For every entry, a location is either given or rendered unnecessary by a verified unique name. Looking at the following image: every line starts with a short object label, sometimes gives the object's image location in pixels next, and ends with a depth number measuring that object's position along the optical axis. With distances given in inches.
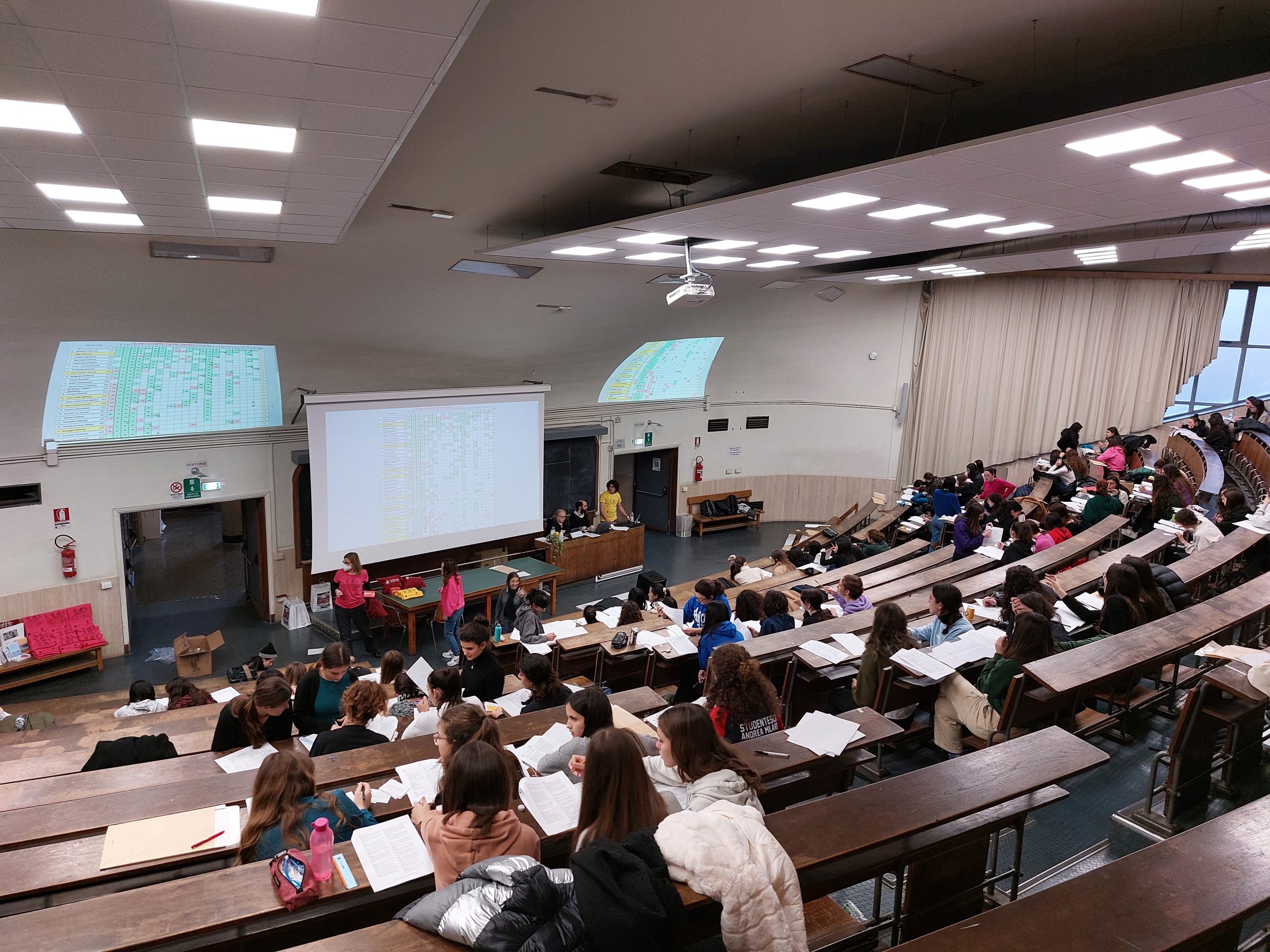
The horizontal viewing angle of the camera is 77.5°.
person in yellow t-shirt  538.0
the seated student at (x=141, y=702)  232.5
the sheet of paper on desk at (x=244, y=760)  155.7
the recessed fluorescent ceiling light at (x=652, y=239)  269.6
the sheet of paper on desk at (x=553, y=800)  113.7
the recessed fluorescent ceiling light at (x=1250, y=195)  213.2
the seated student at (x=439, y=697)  165.8
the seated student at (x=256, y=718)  161.6
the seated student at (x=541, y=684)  176.1
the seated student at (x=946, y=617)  203.3
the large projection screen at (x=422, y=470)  396.5
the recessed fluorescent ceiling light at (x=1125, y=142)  144.2
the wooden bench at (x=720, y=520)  606.2
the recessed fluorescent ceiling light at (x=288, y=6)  97.6
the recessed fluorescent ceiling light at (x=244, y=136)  145.9
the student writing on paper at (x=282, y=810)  107.9
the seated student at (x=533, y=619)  278.2
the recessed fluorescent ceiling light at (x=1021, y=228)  263.4
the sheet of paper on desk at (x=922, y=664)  169.3
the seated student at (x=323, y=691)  185.5
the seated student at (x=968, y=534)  350.6
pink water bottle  98.0
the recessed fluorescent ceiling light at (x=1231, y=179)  185.8
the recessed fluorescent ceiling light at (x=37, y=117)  134.0
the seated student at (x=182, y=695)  235.3
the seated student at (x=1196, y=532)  291.6
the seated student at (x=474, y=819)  95.7
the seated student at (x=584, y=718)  131.1
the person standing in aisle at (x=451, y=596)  354.9
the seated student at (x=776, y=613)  232.5
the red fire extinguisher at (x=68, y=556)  360.2
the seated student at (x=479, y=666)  204.4
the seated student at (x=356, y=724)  153.0
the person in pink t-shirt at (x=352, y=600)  367.6
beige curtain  519.5
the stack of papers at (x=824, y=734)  132.0
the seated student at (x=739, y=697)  142.4
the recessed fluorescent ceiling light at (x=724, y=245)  289.4
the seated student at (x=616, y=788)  92.4
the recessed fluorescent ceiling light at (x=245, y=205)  205.8
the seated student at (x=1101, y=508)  353.4
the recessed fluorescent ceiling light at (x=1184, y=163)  164.1
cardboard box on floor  344.5
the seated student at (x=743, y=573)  387.5
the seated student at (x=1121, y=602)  201.0
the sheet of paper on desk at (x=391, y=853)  100.5
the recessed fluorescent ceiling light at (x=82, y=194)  190.7
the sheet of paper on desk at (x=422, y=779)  128.5
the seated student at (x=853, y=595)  255.3
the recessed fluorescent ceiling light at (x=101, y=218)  221.0
